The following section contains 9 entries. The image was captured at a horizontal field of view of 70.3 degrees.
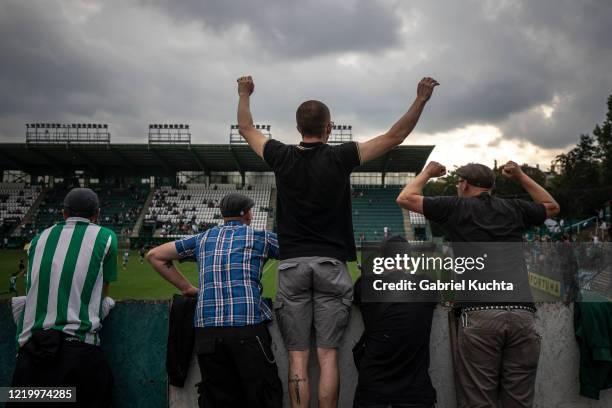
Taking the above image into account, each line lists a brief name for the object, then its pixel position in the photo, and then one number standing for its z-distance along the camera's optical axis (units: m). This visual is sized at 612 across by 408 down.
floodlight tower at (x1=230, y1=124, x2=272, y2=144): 46.78
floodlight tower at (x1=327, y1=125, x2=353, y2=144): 51.03
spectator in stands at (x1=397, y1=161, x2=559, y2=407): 2.87
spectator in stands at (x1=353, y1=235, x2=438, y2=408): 2.80
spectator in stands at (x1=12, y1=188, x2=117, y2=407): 2.85
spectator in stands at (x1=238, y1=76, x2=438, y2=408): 2.77
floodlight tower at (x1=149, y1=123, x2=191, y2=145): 46.46
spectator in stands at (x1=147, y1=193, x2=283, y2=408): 2.80
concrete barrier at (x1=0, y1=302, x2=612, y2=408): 3.43
